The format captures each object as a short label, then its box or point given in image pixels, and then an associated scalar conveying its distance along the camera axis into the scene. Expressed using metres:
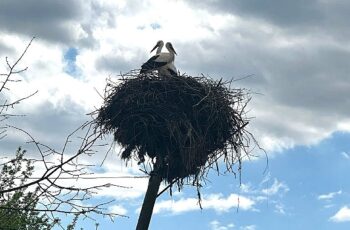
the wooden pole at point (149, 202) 8.49
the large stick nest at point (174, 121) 8.50
